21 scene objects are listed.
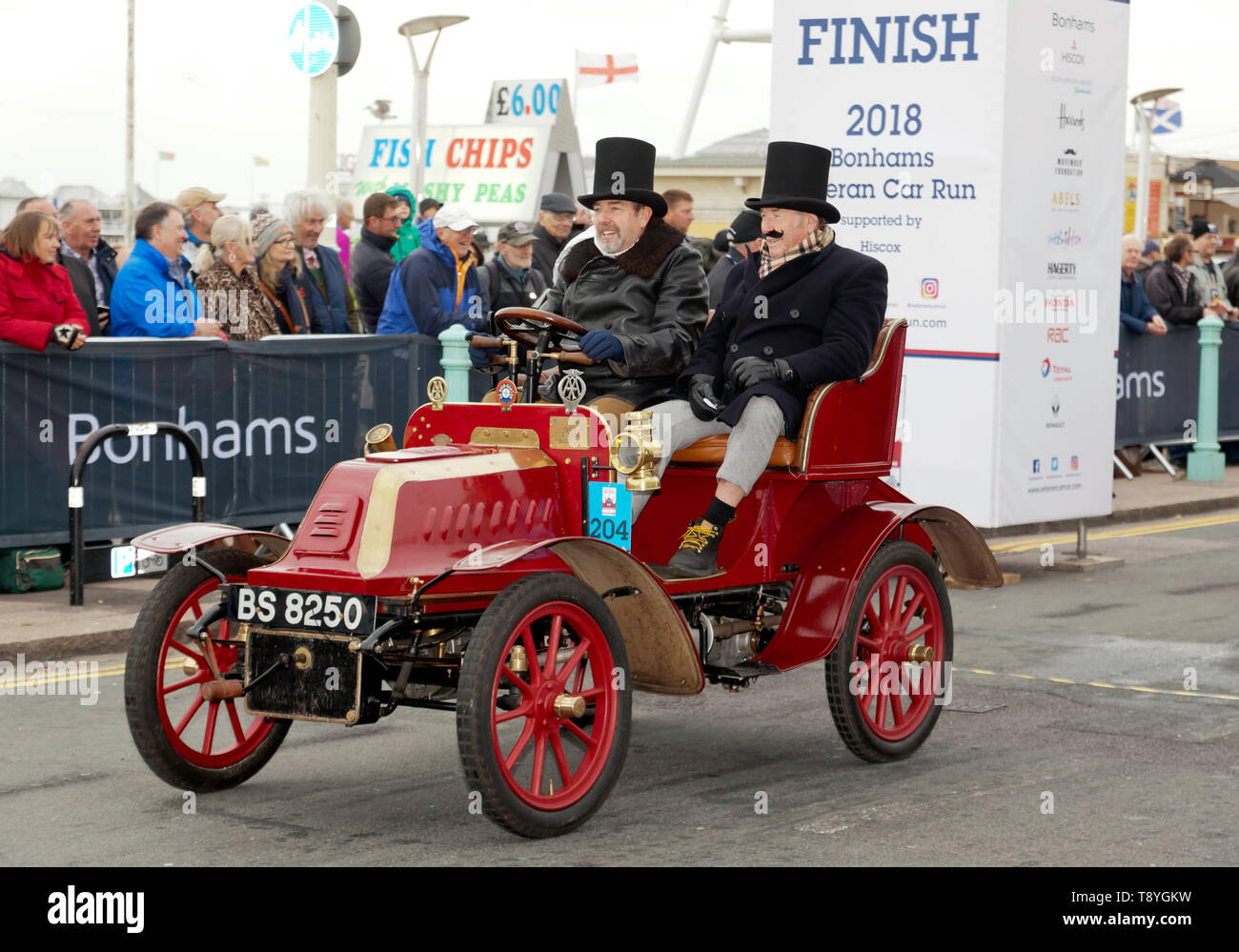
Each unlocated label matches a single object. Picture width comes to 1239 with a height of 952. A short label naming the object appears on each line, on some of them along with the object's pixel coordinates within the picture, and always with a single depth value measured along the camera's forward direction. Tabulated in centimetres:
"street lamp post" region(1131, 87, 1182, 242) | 3531
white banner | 1052
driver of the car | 680
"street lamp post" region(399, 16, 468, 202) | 2302
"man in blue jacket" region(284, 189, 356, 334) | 1210
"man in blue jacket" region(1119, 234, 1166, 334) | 1631
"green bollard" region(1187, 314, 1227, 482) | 1681
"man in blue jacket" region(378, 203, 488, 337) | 1218
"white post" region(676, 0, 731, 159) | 4531
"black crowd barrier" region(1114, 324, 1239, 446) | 1638
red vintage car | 545
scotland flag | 4300
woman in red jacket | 968
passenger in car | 638
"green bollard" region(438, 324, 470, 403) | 1174
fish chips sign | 2569
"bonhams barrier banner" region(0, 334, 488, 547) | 988
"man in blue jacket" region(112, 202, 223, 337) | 1049
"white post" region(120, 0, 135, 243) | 3506
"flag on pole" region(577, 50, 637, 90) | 3359
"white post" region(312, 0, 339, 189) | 1769
